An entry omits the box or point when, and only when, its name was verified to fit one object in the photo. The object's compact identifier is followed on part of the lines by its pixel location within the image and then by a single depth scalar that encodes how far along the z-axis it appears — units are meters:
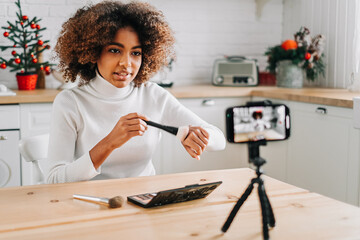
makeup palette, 1.04
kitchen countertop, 2.66
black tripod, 0.88
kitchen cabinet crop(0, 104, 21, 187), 2.69
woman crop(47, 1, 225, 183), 1.62
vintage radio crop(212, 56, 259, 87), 3.52
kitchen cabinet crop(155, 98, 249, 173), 3.10
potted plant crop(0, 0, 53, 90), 2.98
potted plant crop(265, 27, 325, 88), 3.31
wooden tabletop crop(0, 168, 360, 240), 0.90
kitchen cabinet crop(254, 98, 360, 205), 2.52
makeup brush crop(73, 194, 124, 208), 1.05
